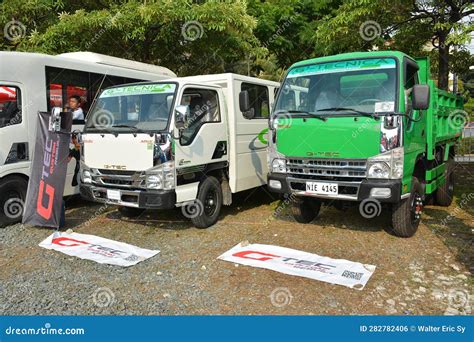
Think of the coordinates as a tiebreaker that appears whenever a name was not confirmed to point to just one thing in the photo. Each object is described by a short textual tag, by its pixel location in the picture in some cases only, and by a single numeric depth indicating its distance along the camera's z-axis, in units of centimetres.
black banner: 614
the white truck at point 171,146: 559
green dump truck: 497
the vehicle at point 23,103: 655
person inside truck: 772
